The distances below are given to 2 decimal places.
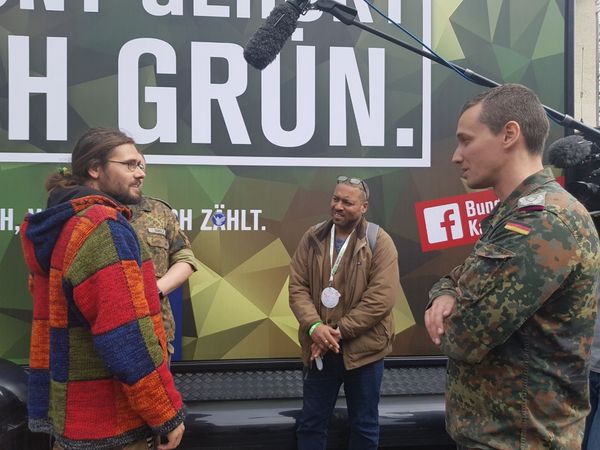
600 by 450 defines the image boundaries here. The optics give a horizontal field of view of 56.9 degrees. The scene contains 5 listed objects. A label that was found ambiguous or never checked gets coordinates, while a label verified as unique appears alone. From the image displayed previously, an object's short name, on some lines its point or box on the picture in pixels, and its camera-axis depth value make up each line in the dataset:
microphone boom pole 1.85
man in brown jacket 2.33
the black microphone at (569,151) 2.30
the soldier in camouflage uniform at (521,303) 1.21
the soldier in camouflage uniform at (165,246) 2.21
